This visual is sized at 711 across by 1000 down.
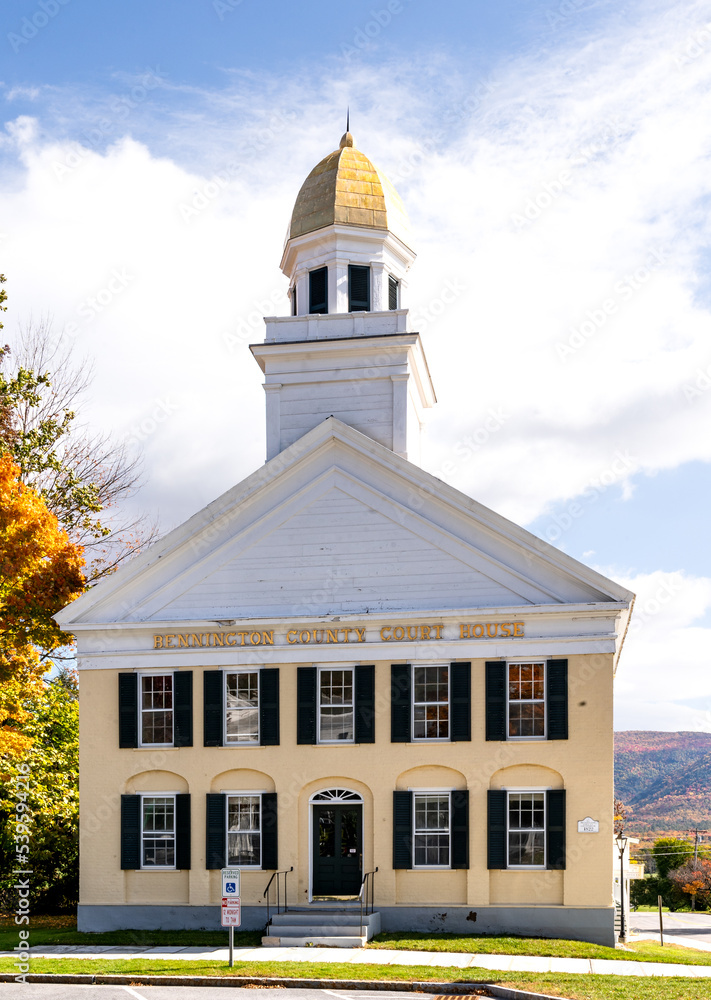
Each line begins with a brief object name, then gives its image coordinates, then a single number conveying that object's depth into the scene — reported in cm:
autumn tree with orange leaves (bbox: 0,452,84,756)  2466
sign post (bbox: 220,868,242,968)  1753
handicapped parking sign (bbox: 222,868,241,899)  1761
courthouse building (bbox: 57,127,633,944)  2175
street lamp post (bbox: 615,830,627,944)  2602
